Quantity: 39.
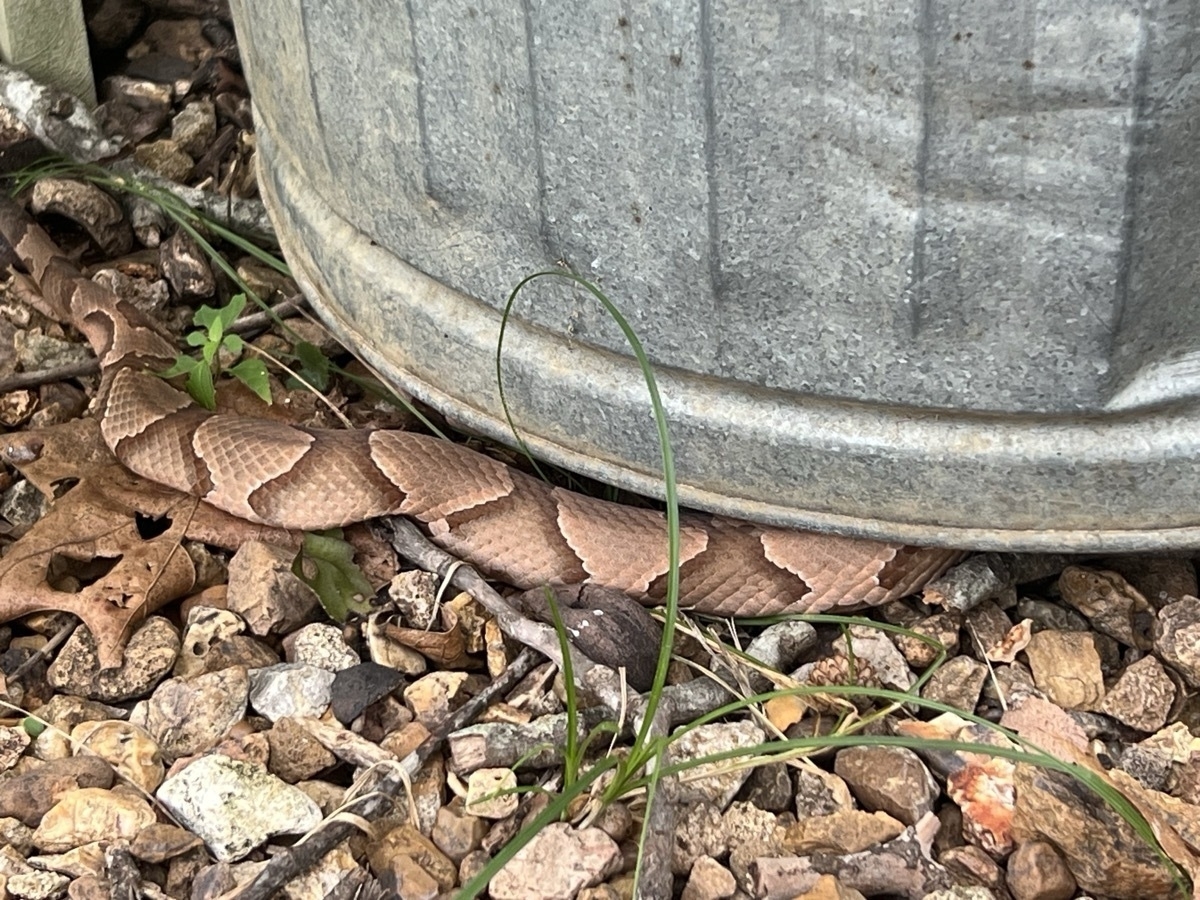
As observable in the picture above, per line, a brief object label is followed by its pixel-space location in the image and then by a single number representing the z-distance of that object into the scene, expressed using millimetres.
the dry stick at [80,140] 706
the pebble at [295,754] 460
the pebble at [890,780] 447
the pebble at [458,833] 439
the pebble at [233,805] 433
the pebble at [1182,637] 492
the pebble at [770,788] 457
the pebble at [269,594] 515
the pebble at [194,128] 762
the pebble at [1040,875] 421
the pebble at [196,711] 471
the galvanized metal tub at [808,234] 374
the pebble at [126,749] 454
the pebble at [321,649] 503
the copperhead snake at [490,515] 532
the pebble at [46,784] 445
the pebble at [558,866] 418
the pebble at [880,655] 502
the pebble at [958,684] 494
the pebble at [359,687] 483
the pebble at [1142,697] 483
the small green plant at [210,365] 585
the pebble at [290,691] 481
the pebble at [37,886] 416
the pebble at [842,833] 436
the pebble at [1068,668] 493
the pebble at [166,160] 745
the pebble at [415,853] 430
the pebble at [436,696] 485
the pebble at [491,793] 446
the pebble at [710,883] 425
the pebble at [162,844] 426
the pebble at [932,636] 513
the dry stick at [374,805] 416
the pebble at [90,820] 434
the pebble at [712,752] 452
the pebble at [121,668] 493
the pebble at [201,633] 503
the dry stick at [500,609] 483
